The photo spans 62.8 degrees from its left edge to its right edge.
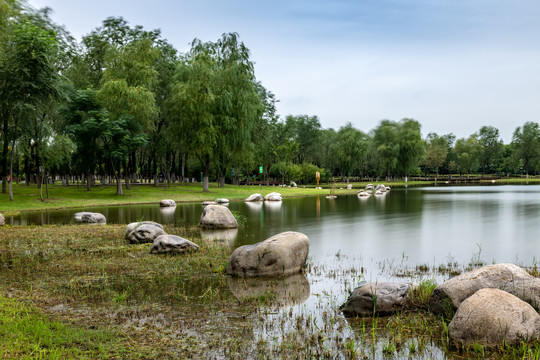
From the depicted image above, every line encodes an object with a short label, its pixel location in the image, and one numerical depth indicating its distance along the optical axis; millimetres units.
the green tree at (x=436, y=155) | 124312
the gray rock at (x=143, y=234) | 16234
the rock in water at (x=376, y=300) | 8438
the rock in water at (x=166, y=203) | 37281
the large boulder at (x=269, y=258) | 11469
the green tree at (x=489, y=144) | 130375
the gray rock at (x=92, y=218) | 24605
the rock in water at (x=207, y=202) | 39047
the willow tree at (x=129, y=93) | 42562
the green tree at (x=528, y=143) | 118500
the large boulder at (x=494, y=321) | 6641
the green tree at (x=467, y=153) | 125125
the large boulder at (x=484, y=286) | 7863
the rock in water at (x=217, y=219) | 21562
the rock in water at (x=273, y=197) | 47281
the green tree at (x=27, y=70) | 30094
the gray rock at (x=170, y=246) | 14047
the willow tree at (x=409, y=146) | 101062
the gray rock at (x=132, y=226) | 16856
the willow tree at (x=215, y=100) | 46750
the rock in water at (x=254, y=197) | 45812
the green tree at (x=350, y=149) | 97469
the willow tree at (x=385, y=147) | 101312
